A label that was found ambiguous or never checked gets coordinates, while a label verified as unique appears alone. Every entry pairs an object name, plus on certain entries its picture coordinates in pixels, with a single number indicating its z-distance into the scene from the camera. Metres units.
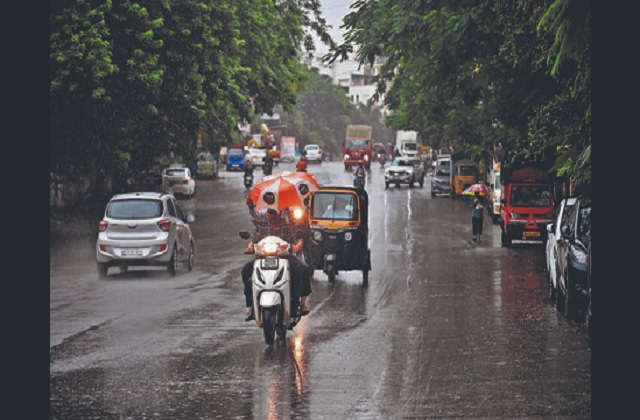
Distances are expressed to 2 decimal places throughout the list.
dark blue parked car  18.47
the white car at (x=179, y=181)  59.78
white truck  115.18
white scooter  15.80
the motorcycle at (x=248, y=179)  68.88
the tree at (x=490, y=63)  19.95
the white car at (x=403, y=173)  71.38
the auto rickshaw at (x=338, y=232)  25.47
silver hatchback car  26.23
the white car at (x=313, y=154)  110.50
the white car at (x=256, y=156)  97.38
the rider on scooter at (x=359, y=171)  68.62
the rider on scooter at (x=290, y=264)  16.48
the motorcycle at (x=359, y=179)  61.28
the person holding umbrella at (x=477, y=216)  37.06
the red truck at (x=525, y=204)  36.09
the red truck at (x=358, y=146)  97.69
